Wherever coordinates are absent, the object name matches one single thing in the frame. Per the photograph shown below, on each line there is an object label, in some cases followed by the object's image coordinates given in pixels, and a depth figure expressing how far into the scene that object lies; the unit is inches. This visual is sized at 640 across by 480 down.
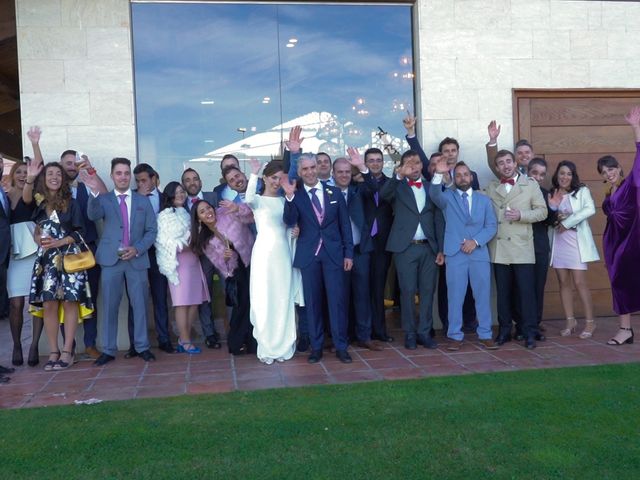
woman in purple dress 234.2
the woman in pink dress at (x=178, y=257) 241.8
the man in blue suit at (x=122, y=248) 234.1
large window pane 283.3
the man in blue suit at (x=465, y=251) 237.9
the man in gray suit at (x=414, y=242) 238.1
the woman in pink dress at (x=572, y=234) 250.5
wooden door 294.8
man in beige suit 238.2
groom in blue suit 224.5
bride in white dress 227.6
